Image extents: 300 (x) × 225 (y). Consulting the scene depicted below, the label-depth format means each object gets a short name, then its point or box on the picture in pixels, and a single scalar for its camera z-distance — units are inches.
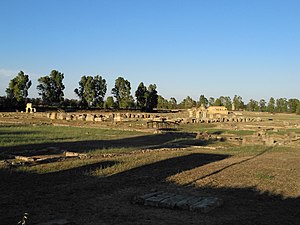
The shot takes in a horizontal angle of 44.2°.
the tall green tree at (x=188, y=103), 5152.6
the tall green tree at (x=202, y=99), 5772.6
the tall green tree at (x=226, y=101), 5396.7
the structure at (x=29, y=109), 2549.2
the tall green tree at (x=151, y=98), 3796.8
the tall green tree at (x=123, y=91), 3799.2
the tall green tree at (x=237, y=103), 5515.3
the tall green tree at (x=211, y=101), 5973.4
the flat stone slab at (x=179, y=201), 338.0
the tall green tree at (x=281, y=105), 5447.8
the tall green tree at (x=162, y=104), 4930.9
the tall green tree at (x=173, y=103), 5025.6
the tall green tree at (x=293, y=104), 4950.8
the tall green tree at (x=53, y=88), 3255.4
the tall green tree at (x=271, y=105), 5387.8
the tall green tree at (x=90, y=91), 3592.5
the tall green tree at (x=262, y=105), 5704.7
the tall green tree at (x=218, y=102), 5142.7
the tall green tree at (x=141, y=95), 3811.3
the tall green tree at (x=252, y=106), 5710.1
